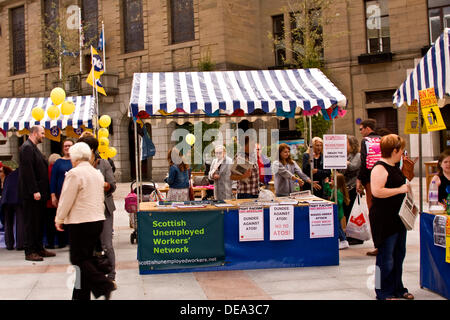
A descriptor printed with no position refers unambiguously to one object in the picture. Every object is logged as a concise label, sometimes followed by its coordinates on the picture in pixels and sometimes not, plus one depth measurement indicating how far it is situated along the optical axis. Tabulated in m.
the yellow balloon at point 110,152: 9.80
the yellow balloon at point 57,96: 10.53
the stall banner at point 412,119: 6.41
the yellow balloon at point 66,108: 10.63
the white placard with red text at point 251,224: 6.90
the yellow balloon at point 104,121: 12.04
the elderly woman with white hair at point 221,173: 8.72
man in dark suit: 7.90
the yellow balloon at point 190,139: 16.02
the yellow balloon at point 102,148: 9.50
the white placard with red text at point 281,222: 6.96
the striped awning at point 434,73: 5.55
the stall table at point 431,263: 5.20
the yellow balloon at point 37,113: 11.05
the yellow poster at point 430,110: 5.45
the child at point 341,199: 8.28
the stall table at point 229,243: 6.79
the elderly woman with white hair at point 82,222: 4.85
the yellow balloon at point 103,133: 10.68
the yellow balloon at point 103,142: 9.73
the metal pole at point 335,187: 7.78
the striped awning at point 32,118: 11.59
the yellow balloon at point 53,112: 10.79
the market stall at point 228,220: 6.81
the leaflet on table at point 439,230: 5.13
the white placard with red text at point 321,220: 7.10
